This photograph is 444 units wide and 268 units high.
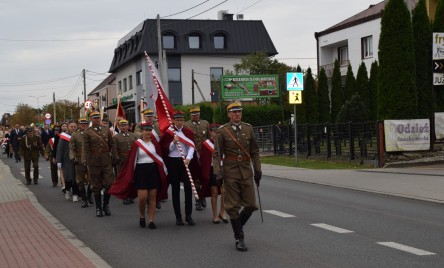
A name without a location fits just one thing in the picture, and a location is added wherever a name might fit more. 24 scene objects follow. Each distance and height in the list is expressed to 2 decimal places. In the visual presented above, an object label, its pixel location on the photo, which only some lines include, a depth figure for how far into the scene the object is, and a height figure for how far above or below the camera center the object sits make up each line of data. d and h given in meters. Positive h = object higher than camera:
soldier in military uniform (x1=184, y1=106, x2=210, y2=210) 11.80 -0.15
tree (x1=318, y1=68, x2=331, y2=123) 39.16 +0.90
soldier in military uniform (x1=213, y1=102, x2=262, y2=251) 8.79 -0.63
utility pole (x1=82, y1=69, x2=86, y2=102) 70.69 +4.49
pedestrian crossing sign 23.73 +1.21
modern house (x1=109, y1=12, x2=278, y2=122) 66.94 +6.86
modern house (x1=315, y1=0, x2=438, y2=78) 44.34 +5.16
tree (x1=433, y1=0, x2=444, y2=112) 24.06 +2.95
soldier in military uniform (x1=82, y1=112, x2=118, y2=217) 12.45 -0.70
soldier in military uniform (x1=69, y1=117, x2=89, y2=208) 14.07 -0.73
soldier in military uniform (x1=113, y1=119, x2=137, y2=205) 13.71 -0.39
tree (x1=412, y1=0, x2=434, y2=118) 24.19 +2.17
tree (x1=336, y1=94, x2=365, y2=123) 32.31 +0.08
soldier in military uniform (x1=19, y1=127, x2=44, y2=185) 20.55 -0.85
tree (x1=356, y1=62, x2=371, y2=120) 39.06 +1.75
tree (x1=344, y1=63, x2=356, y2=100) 39.53 +1.68
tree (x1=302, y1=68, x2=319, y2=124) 38.72 +0.81
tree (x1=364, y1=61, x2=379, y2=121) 38.25 +1.10
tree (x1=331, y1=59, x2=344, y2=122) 40.34 +1.27
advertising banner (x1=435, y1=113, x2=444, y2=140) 23.36 -0.52
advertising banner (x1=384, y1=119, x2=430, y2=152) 22.55 -0.77
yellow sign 24.07 +0.66
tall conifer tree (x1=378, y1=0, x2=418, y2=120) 23.28 +1.69
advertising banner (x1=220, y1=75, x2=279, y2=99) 47.74 +2.18
